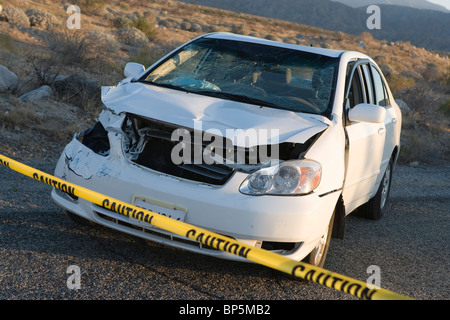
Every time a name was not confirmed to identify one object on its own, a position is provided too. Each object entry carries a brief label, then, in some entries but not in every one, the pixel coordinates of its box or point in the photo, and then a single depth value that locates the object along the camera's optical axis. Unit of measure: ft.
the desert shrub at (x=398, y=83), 68.31
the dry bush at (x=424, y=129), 39.75
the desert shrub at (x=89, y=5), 101.30
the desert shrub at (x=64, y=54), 42.02
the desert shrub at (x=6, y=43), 45.41
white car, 12.71
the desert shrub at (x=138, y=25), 83.05
